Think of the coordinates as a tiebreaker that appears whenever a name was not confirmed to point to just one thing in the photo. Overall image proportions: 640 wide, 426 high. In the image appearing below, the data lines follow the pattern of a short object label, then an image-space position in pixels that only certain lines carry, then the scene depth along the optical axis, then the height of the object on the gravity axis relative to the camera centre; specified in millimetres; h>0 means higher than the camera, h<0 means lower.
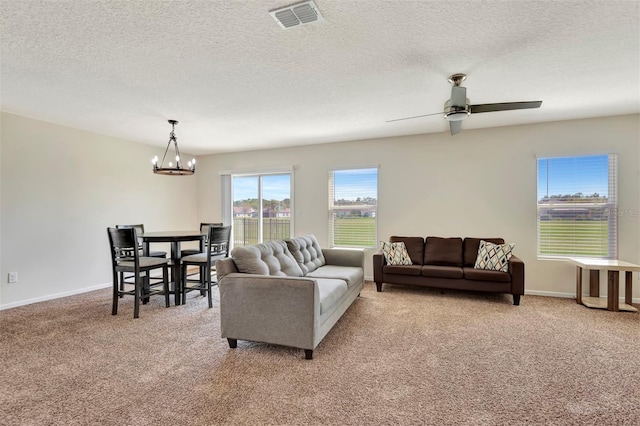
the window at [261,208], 6270 +24
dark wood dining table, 3955 -557
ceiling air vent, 1952 +1259
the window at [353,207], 5590 +30
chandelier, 4023 +513
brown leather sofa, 4051 -855
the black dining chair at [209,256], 4070 -633
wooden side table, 3732 -941
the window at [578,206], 4305 +24
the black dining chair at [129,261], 3617 -639
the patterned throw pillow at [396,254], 4762 -693
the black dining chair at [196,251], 4746 -647
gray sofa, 2578 -814
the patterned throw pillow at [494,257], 4207 -663
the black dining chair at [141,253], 4062 -646
